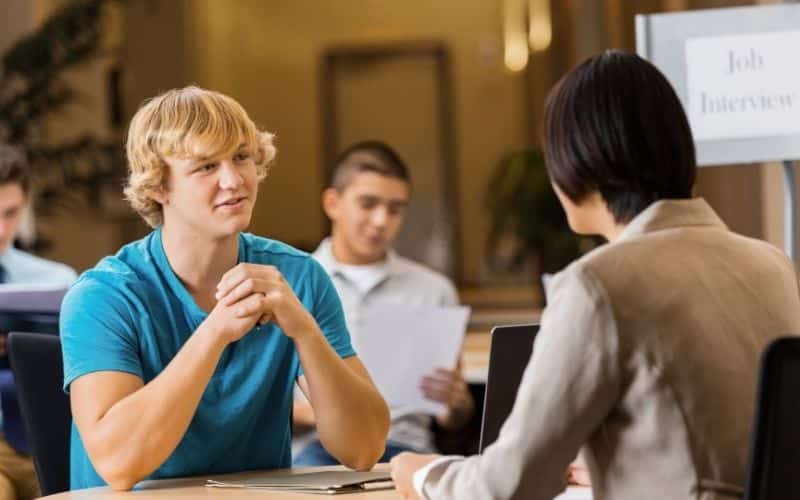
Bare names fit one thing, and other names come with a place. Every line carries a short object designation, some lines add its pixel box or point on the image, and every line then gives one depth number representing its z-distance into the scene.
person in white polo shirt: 6.66
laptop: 3.48
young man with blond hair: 3.55
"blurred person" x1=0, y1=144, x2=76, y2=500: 6.92
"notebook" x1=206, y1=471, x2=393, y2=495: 3.51
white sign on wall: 4.52
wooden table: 3.45
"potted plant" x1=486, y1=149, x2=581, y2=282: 11.37
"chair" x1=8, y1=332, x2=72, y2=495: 4.14
